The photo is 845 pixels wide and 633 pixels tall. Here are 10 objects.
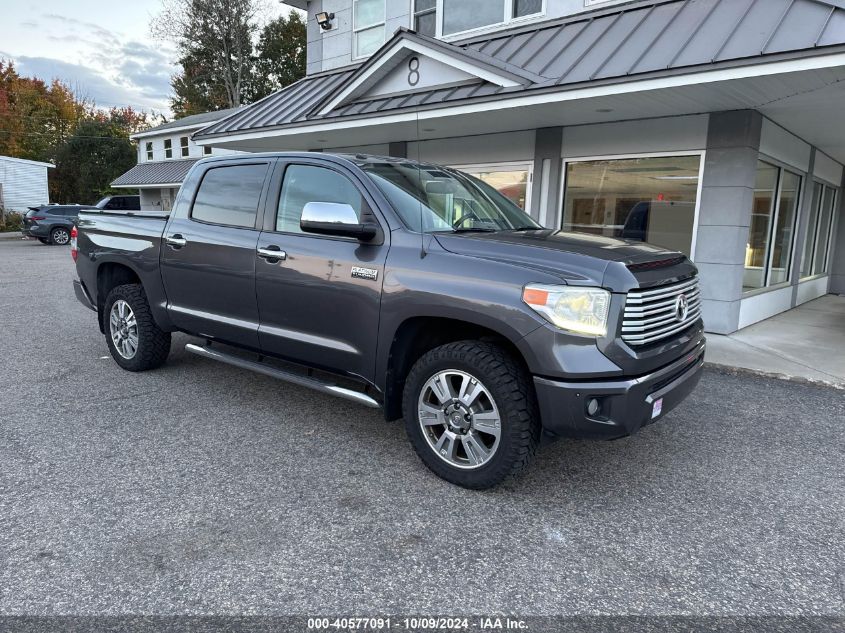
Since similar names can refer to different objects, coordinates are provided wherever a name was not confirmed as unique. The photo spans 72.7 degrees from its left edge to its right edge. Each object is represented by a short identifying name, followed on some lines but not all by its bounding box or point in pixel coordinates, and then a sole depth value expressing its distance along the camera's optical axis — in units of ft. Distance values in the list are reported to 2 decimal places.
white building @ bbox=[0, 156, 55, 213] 105.40
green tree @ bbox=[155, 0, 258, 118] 117.95
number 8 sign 29.76
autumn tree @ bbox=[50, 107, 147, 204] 127.34
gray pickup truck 9.74
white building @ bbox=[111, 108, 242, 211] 96.94
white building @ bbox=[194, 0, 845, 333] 19.99
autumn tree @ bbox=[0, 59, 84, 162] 143.84
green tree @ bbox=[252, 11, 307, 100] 128.36
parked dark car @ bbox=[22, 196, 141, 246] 76.69
